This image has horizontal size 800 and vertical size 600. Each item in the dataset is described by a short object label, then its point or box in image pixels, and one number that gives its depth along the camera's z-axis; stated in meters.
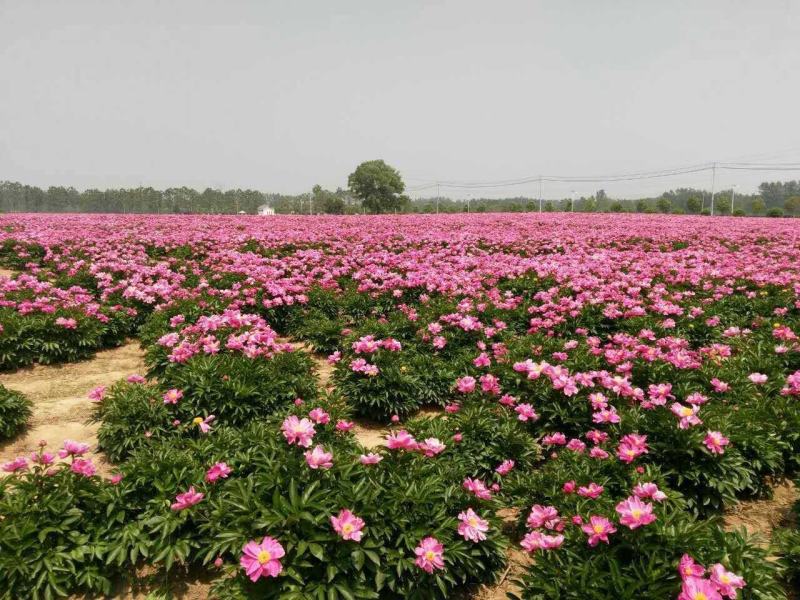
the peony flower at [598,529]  2.64
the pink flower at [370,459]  3.02
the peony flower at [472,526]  2.89
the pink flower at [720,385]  4.79
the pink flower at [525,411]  4.26
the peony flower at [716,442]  3.52
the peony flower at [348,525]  2.56
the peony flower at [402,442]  3.11
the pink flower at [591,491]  3.16
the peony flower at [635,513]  2.55
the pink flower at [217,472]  3.22
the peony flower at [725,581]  2.20
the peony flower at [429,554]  2.61
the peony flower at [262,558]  2.35
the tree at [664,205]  53.19
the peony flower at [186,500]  3.03
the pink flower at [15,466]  3.18
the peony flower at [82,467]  3.25
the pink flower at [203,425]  3.56
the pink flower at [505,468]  3.91
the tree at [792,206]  70.88
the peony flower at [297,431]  3.08
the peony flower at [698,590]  2.16
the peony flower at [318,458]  2.88
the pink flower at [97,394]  4.46
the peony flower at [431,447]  3.25
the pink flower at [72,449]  3.32
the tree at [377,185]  77.00
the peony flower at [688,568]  2.33
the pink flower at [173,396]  4.39
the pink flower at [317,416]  3.59
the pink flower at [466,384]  4.42
